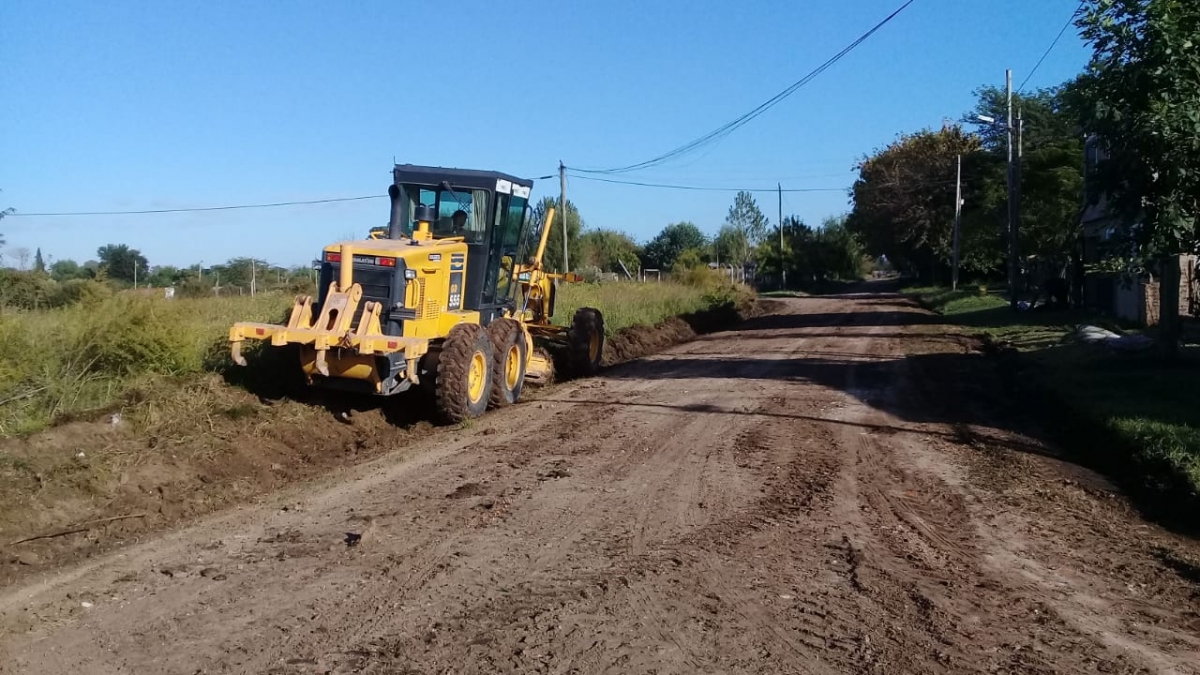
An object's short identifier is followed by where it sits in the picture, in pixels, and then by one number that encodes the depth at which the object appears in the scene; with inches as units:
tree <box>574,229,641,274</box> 2249.0
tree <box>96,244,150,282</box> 1259.4
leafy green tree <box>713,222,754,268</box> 3277.6
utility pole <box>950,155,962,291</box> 1950.1
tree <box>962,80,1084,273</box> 1595.7
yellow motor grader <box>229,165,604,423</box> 438.3
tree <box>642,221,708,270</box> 3255.4
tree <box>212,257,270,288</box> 1034.1
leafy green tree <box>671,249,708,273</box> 1866.1
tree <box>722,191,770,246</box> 3410.4
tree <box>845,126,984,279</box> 2337.6
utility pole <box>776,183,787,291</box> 3070.9
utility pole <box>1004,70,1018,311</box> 1245.1
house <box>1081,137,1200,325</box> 589.9
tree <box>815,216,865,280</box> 3100.4
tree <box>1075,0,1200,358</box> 522.0
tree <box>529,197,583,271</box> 1799.3
